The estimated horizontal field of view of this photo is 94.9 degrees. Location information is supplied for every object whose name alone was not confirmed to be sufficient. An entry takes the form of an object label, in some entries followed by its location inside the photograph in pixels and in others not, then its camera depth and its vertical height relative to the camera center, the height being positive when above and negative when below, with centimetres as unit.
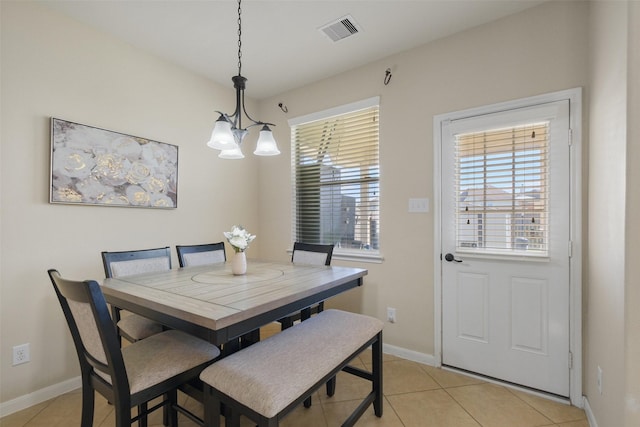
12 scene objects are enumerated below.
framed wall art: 209 +35
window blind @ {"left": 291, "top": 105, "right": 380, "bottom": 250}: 287 +36
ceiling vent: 223 +146
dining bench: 112 -68
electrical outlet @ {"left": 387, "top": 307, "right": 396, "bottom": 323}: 264 -91
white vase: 195 -35
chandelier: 175 +47
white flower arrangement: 194 -18
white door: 198 -23
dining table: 119 -41
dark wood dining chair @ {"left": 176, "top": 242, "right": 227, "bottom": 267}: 242 -36
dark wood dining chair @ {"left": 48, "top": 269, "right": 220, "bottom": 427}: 114 -67
